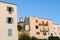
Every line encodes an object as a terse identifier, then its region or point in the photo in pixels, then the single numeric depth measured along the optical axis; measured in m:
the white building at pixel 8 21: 20.37
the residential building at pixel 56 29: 39.23
